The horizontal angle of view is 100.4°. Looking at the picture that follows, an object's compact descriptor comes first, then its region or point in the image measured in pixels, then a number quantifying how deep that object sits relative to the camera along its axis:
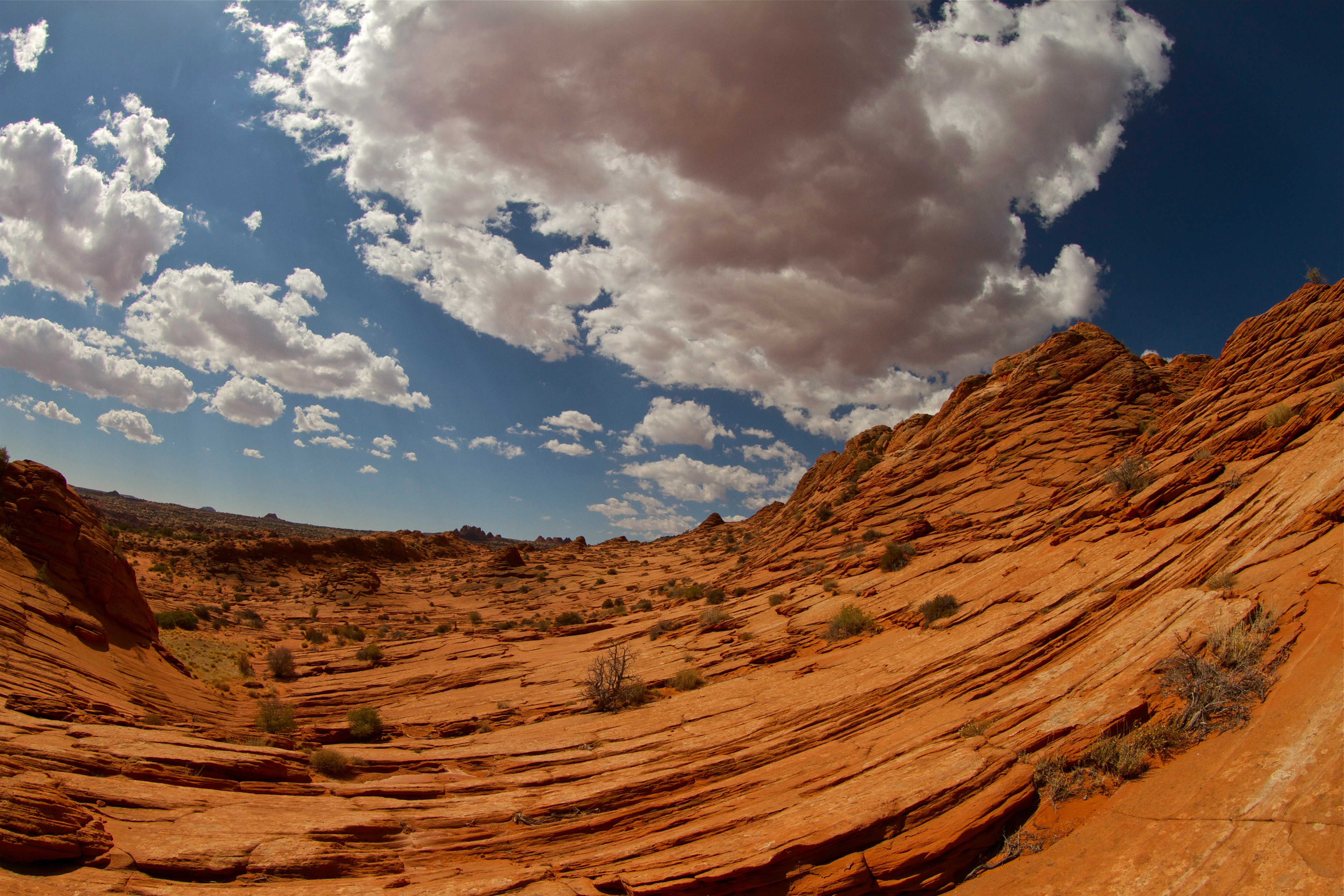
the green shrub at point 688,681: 16.64
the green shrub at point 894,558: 21.41
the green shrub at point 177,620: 26.38
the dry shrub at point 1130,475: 16.08
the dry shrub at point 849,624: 16.69
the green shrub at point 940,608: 15.22
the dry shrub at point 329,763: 11.68
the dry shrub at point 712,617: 22.56
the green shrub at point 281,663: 22.72
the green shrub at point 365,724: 15.15
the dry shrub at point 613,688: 16.28
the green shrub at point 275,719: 15.18
